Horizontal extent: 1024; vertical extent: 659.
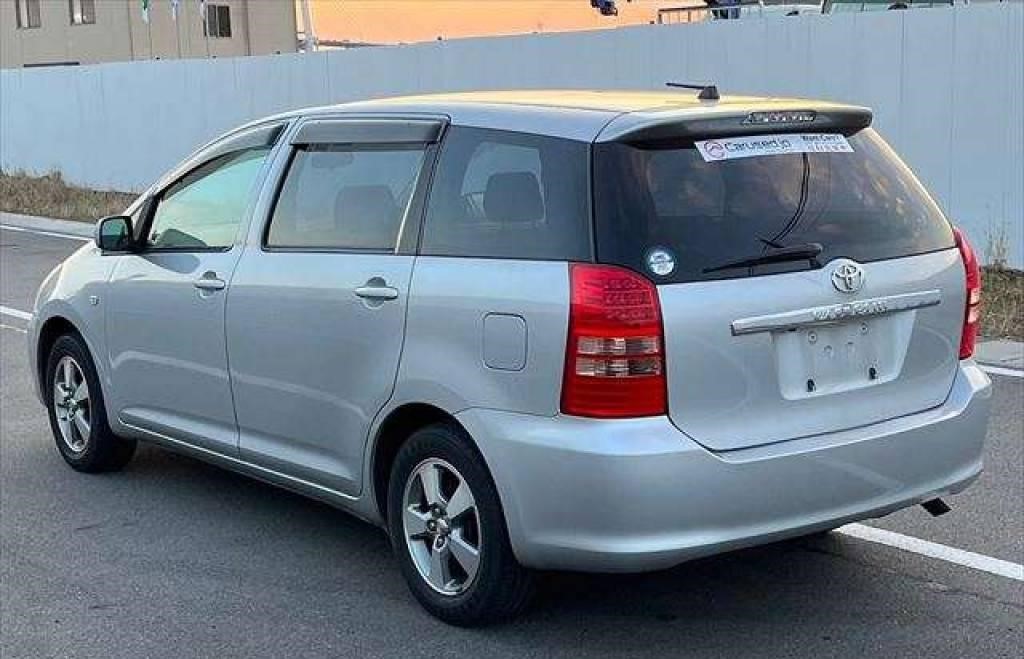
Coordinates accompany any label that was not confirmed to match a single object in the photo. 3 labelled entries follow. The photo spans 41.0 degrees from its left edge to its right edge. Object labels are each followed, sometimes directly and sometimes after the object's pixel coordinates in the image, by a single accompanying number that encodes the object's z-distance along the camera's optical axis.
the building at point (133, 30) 55.22
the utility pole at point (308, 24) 30.84
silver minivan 3.95
